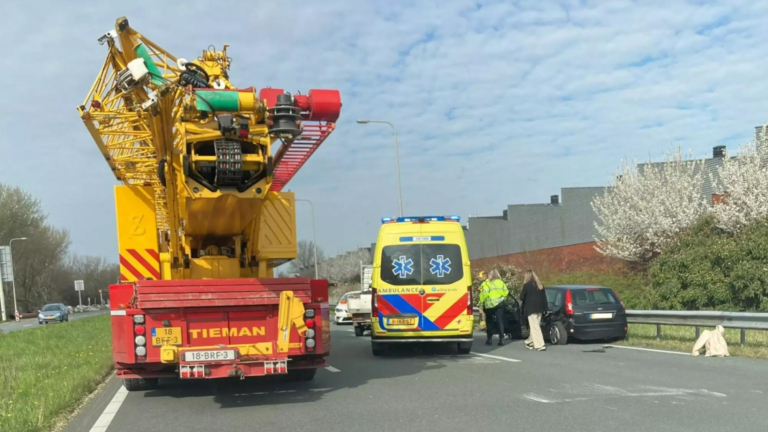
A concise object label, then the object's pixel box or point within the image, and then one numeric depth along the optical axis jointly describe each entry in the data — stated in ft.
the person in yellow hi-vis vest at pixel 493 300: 49.06
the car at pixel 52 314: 147.23
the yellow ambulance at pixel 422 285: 41.45
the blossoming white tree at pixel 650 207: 84.38
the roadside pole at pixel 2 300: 178.09
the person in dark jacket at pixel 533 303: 44.88
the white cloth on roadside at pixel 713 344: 37.78
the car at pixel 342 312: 92.94
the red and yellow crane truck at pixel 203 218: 24.85
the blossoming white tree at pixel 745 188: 73.41
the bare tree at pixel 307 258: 226.58
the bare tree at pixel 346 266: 241.35
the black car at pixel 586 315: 46.80
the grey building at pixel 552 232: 105.09
